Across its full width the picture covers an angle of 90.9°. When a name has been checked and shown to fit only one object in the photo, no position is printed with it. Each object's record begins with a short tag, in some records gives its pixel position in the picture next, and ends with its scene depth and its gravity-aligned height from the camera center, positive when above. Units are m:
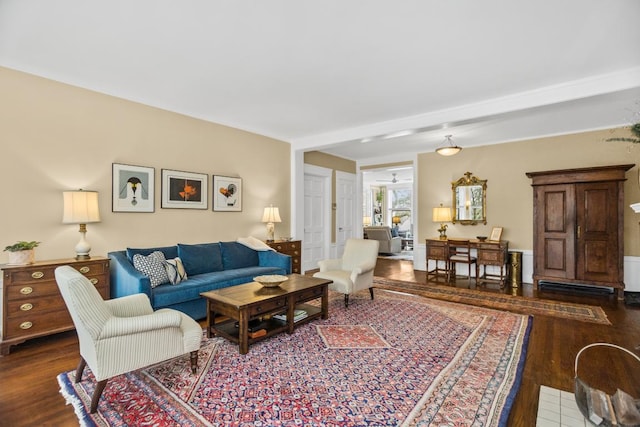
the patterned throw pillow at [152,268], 3.46 -0.60
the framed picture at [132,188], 3.89 +0.32
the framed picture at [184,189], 4.38 +0.35
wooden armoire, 4.79 -0.17
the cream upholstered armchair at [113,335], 1.96 -0.83
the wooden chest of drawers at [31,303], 2.81 -0.84
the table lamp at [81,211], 3.29 +0.02
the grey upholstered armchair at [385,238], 9.78 -0.74
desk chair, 5.91 -0.79
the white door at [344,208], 7.76 +0.17
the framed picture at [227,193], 4.97 +0.33
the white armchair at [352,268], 4.11 -0.77
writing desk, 5.61 -0.78
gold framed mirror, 6.39 +0.31
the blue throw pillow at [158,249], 3.67 -0.46
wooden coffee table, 2.83 -0.90
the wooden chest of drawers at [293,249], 5.40 -0.63
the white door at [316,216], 6.89 -0.04
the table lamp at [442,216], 6.46 -0.03
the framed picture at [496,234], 5.95 -0.36
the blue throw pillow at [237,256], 4.56 -0.63
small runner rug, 3.98 -1.25
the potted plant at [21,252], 2.93 -0.37
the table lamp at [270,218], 5.43 -0.07
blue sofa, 3.28 -0.75
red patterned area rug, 1.96 -1.25
